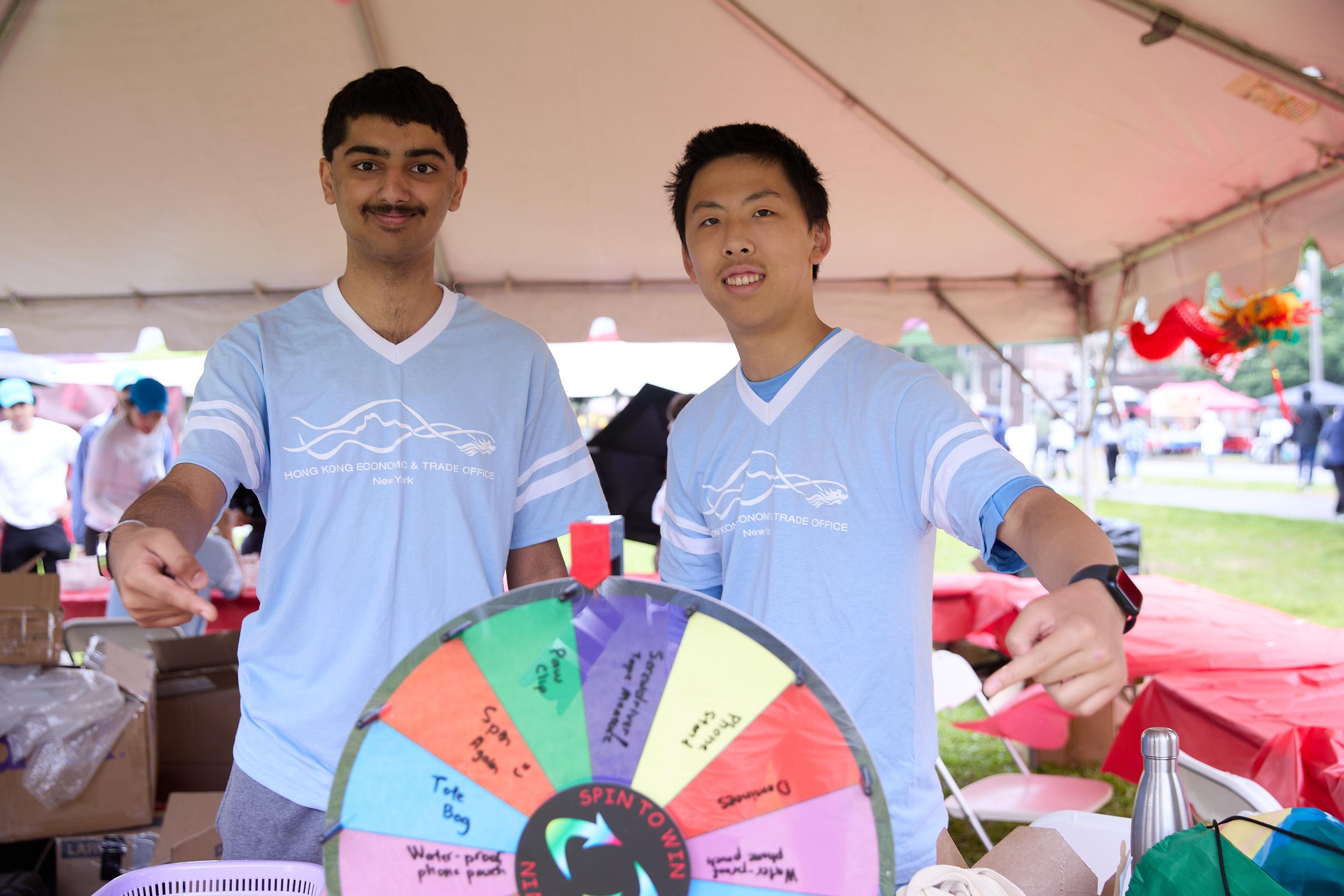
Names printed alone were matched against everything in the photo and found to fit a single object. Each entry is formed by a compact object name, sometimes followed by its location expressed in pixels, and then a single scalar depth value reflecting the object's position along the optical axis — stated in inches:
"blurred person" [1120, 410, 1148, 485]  733.3
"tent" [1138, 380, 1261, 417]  1042.7
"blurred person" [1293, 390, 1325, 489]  607.2
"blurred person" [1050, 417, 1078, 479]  703.7
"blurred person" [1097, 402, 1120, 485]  649.6
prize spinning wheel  26.5
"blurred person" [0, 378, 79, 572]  222.4
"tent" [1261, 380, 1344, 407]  801.6
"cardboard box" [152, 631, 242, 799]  116.1
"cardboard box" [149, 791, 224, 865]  82.8
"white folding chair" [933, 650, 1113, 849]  113.3
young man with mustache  48.1
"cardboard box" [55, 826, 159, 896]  93.3
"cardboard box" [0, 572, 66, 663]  98.4
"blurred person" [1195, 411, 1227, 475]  877.2
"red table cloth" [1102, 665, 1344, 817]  79.8
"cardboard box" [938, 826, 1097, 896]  38.6
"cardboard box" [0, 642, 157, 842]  92.7
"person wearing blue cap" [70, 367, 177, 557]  214.8
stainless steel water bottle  38.8
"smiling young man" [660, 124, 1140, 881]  41.1
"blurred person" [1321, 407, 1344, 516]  459.2
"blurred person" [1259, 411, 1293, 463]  918.4
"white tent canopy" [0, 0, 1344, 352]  112.5
